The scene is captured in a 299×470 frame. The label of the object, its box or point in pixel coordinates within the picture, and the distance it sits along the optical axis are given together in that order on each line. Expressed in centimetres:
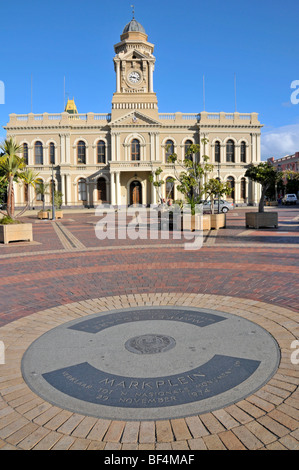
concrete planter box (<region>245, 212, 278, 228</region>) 1969
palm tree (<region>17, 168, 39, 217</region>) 1676
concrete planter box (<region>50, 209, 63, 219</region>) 3425
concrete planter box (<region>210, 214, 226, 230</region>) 2028
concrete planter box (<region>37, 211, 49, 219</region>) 3338
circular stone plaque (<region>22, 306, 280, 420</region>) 349
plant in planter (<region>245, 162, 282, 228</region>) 1975
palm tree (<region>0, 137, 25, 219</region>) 1622
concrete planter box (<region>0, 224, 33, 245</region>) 1552
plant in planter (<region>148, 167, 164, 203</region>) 2671
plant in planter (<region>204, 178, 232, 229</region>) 2062
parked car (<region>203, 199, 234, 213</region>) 3612
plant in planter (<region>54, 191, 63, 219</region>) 3441
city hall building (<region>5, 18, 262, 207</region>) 4825
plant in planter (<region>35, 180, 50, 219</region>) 3344
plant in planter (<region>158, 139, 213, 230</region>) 2161
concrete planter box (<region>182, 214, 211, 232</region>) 1970
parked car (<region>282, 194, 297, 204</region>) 5429
